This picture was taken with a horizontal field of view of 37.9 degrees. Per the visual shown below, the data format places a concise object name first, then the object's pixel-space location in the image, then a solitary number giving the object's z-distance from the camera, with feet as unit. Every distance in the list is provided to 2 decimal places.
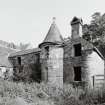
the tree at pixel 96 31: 53.47
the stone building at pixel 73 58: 45.65
